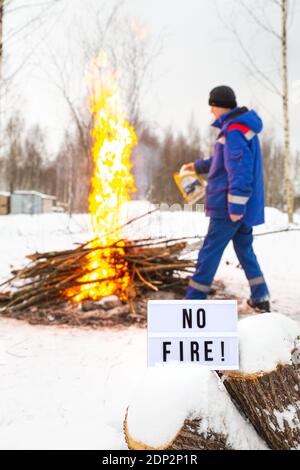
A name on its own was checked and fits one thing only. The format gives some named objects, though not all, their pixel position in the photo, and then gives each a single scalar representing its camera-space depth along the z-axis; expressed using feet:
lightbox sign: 5.01
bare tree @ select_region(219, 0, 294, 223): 35.55
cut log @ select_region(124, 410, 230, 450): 4.29
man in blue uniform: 11.37
